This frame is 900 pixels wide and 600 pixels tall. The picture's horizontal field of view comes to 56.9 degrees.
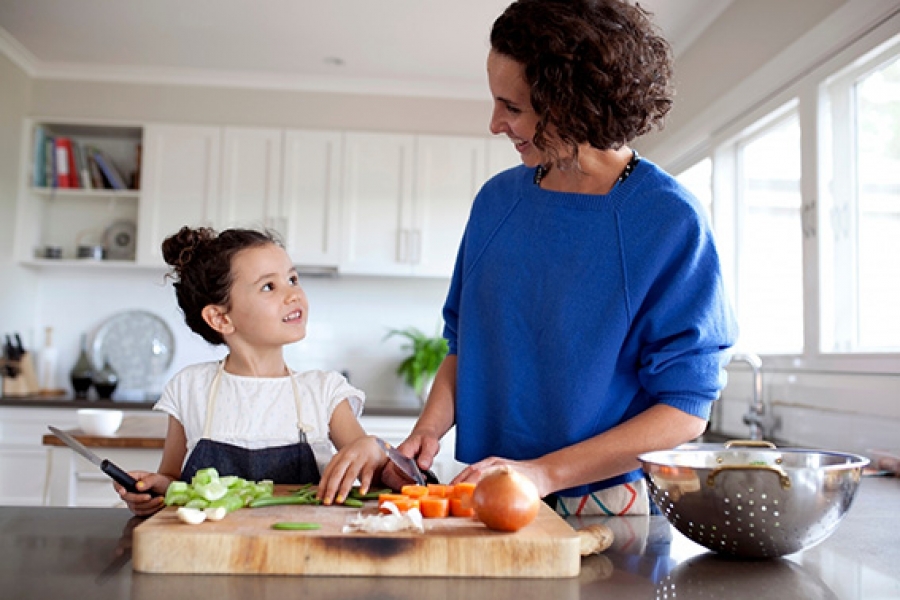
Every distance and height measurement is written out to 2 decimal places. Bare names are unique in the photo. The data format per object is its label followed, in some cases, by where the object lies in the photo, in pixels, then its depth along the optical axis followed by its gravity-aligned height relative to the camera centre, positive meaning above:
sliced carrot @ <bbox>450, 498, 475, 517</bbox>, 0.96 -0.19
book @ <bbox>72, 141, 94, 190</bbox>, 4.57 +0.93
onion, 0.87 -0.16
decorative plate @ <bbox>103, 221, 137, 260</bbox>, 4.71 +0.56
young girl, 1.49 -0.07
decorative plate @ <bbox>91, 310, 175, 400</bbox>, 4.60 -0.06
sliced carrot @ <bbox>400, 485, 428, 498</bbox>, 1.02 -0.18
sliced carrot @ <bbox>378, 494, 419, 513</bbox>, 0.96 -0.18
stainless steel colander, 0.87 -0.16
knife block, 4.23 -0.23
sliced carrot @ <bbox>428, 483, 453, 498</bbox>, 1.02 -0.18
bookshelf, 4.54 +0.80
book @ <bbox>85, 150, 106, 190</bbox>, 4.61 +0.91
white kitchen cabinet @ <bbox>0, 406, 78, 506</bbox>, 4.04 -0.56
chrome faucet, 2.90 -0.19
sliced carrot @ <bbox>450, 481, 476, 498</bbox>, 0.97 -0.17
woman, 1.16 +0.10
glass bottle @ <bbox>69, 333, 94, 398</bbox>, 4.38 -0.20
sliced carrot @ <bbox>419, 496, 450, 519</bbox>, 0.96 -0.19
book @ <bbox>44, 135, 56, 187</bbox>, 4.57 +0.96
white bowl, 2.66 -0.27
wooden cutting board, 0.82 -0.21
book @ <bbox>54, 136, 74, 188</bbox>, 4.57 +0.96
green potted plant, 4.53 -0.08
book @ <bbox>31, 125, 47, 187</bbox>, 4.56 +0.95
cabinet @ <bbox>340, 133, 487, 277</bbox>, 4.58 +0.81
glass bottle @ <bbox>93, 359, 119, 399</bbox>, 4.32 -0.23
